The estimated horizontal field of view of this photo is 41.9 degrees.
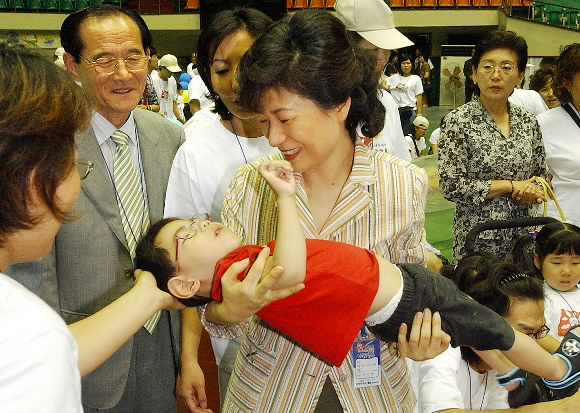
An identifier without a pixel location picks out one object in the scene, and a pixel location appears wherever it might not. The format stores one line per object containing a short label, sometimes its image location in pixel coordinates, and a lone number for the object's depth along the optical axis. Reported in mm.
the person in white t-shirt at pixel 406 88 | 12758
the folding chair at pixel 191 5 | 19875
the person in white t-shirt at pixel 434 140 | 9103
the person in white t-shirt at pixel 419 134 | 11016
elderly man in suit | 2314
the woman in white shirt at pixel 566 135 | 3994
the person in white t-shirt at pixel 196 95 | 10297
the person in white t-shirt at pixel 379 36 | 3372
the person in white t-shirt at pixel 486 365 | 2330
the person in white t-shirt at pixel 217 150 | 2434
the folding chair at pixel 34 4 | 19312
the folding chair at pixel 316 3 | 21205
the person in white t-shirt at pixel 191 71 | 12573
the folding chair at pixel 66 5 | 19656
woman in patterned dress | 3686
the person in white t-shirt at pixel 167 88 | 11156
